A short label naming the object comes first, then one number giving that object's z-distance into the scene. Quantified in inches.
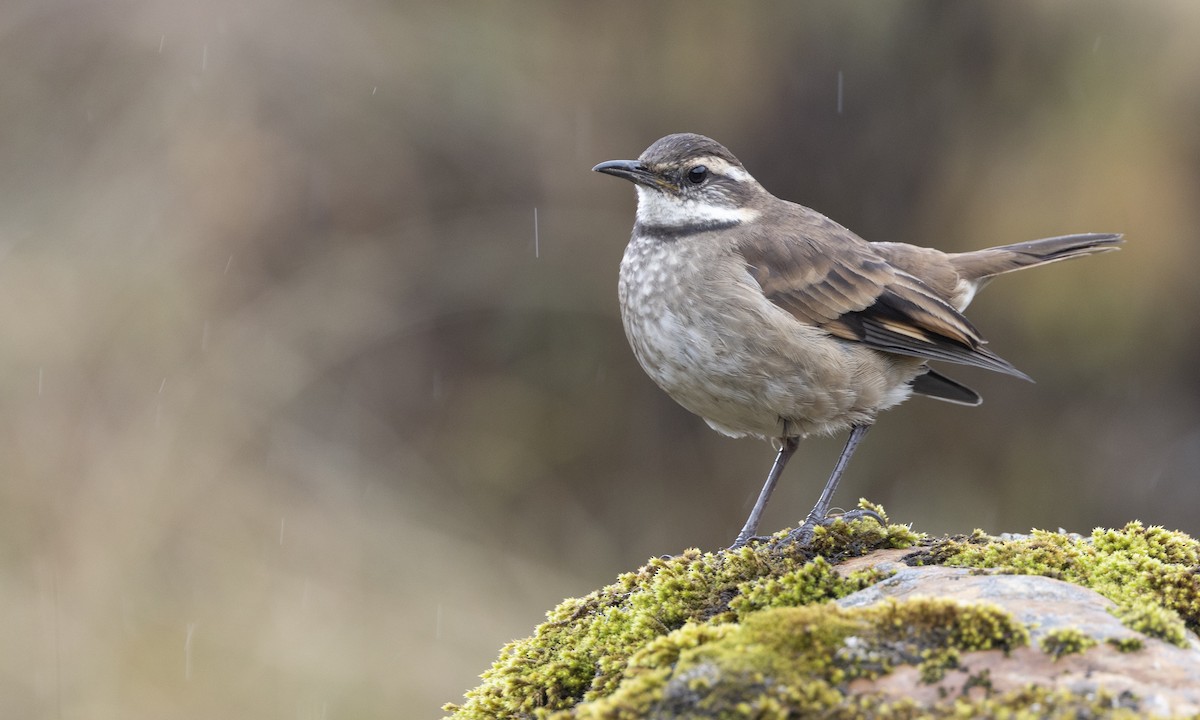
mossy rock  228.5
